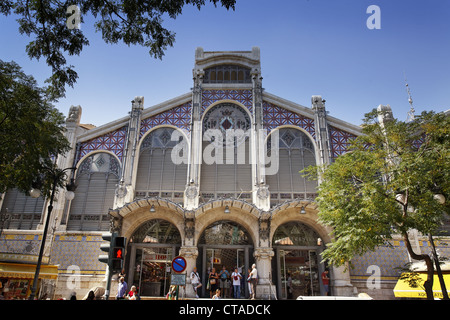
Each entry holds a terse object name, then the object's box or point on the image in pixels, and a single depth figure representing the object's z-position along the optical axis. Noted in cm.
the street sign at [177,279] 932
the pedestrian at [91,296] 1108
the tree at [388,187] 1238
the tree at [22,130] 1165
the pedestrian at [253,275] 1677
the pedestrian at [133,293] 1386
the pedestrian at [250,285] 1661
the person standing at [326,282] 1836
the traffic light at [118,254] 869
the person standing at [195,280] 1650
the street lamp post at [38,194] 1141
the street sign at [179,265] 928
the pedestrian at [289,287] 1916
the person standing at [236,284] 1664
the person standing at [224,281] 1780
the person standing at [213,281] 1650
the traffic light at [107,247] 877
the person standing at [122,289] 1354
